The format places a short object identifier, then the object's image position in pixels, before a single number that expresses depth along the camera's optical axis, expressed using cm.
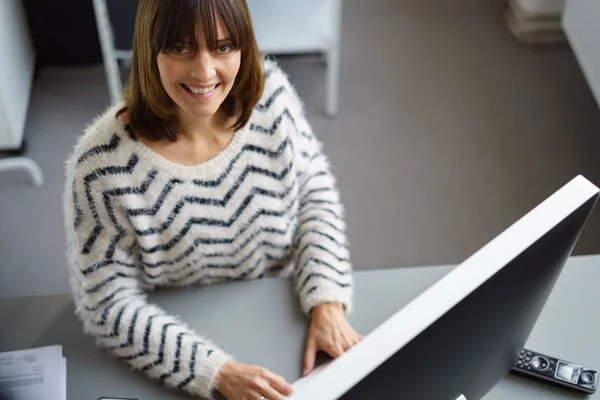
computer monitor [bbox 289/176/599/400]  62
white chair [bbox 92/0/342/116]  221
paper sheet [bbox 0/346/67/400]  107
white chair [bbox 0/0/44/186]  221
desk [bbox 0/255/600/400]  110
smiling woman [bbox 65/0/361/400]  100
